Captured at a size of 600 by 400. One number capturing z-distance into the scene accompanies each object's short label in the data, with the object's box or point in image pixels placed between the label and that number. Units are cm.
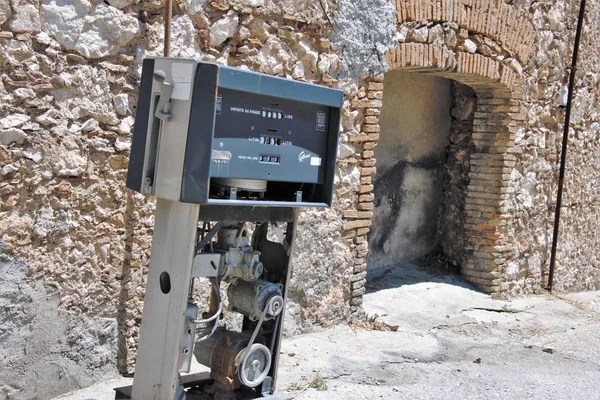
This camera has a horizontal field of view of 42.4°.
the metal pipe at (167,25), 459
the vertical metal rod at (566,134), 875
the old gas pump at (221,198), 336
